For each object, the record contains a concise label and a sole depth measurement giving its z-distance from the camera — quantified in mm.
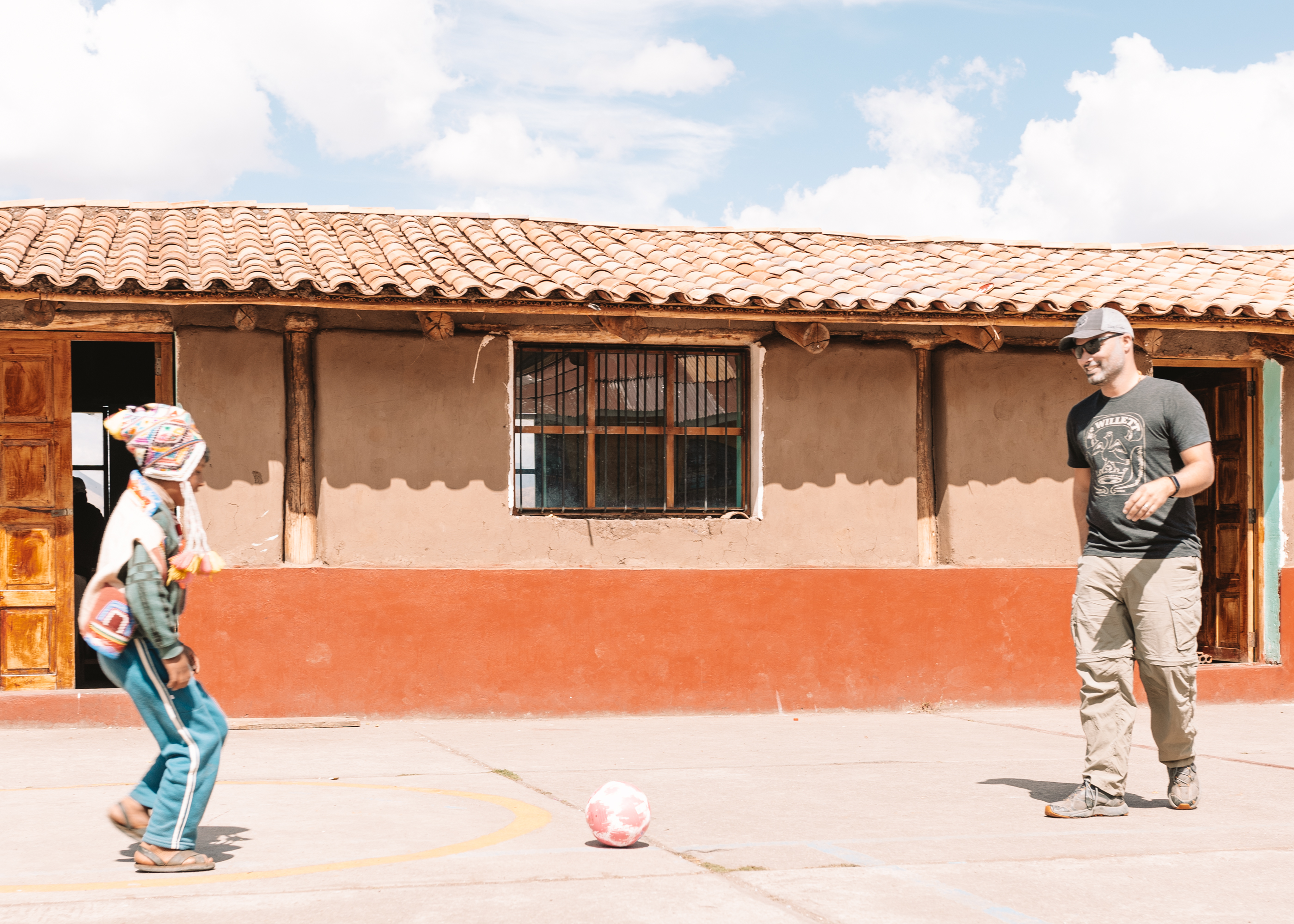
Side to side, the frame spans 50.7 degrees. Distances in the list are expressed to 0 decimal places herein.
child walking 4305
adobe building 8711
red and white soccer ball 4766
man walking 5418
